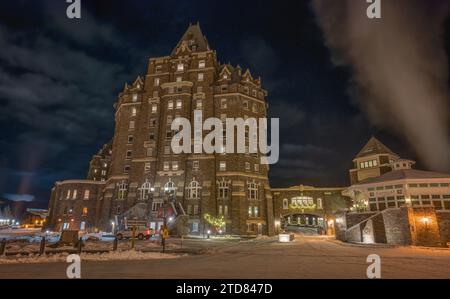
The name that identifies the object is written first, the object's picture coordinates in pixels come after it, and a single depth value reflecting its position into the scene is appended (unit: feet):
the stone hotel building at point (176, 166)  152.76
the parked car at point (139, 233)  109.50
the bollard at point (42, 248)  52.49
